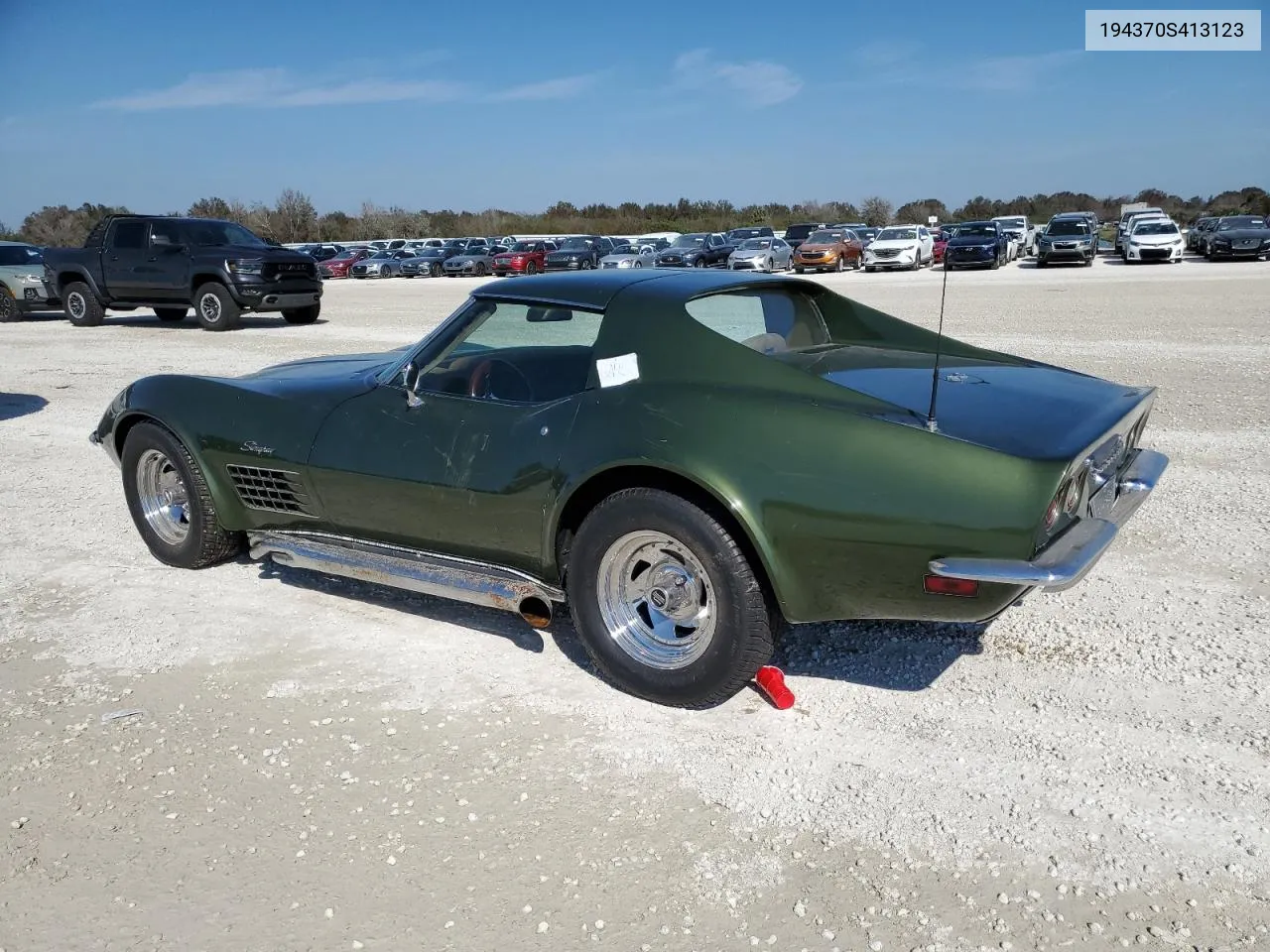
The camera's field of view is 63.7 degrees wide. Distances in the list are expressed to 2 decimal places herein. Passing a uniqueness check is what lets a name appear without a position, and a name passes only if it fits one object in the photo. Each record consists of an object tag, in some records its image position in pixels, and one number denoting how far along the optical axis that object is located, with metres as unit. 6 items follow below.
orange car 32.44
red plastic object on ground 3.39
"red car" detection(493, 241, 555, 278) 37.56
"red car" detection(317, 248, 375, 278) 41.66
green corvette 2.95
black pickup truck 16.80
